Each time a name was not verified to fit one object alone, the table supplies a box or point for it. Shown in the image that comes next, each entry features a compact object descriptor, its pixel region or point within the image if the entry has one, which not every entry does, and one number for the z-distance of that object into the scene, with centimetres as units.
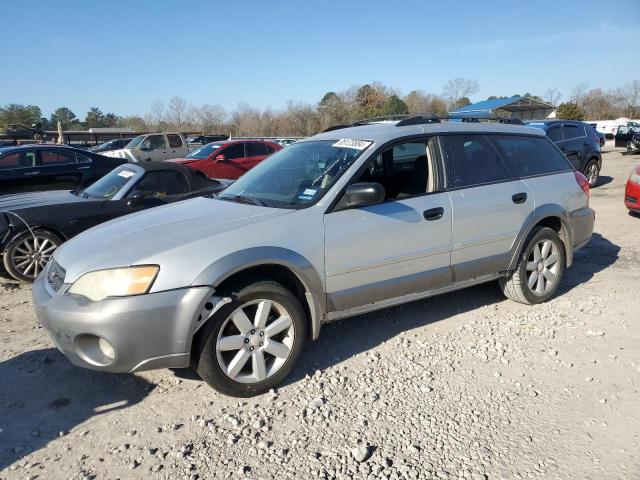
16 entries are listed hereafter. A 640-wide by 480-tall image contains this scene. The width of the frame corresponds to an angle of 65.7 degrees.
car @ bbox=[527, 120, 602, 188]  1186
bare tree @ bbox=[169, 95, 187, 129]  5991
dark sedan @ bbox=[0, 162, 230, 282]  550
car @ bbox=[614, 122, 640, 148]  2728
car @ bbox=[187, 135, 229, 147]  2753
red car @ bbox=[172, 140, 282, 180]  1358
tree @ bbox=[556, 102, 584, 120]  5012
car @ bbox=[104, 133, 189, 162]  1816
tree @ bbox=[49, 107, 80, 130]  7500
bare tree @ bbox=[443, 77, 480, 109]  6757
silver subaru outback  293
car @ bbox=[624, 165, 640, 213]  837
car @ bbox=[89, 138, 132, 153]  2249
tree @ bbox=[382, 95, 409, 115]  5172
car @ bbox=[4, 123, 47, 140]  2992
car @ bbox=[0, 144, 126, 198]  931
